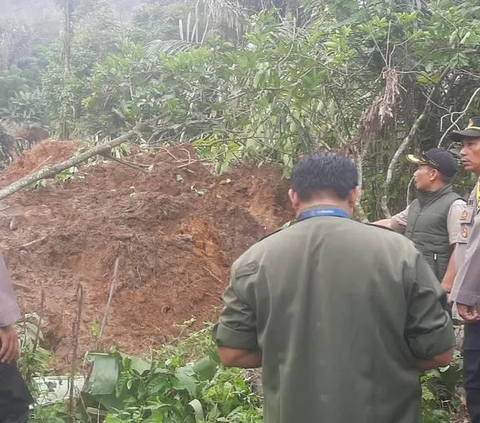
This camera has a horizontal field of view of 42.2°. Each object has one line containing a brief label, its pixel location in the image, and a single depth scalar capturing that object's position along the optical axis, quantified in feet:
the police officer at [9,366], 8.08
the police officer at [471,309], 8.07
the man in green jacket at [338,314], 5.71
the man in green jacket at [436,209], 11.88
